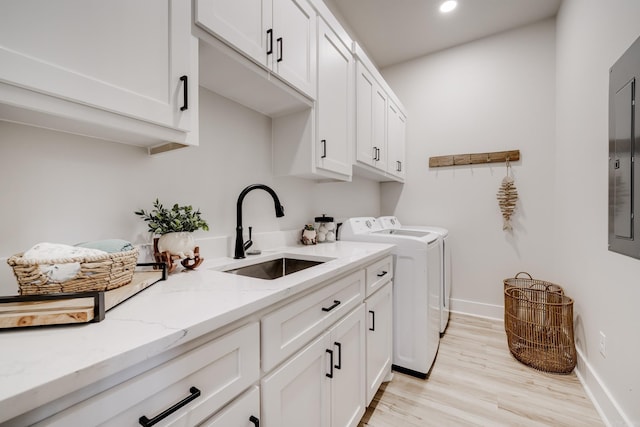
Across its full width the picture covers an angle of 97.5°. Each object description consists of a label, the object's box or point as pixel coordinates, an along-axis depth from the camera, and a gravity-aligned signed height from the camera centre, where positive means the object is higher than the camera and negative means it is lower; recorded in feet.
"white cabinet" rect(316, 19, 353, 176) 5.24 +2.21
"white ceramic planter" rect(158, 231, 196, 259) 3.38 -0.38
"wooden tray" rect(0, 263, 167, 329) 1.70 -0.62
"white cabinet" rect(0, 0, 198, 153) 1.96 +1.20
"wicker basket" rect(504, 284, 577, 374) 6.49 -2.80
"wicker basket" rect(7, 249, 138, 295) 1.99 -0.48
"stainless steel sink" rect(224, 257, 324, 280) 4.61 -0.96
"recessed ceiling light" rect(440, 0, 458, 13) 8.01 +6.03
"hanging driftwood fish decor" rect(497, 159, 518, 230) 9.16 +0.50
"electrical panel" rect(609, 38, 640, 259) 4.01 +0.90
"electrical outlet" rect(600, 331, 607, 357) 5.08 -2.41
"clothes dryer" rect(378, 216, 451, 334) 8.10 -1.36
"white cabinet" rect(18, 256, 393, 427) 1.66 -1.37
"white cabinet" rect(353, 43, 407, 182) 6.70 +2.45
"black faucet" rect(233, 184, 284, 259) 4.51 -0.27
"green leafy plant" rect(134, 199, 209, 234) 3.44 -0.09
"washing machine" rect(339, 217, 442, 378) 6.17 -2.02
